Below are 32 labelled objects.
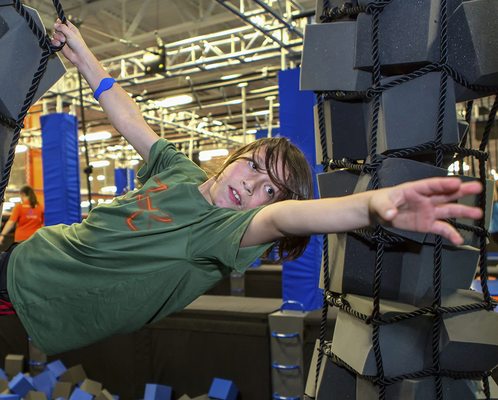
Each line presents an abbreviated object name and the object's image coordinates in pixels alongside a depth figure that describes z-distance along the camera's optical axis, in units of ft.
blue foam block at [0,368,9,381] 12.16
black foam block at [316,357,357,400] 3.81
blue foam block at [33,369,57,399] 11.86
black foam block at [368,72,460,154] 3.29
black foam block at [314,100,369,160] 3.75
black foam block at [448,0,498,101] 3.19
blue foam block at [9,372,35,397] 11.46
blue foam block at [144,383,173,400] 10.11
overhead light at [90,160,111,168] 44.74
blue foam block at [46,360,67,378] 12.05
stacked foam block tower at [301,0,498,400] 3.25
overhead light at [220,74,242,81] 26.62
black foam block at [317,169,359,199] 3.74
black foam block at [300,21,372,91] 3.48
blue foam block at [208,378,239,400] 9.43
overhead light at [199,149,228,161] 33.14
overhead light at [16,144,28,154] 36.06
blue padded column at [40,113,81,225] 17.90
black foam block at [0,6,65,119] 3.12
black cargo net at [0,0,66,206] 3.15
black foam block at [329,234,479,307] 3.47
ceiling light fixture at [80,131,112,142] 30.25
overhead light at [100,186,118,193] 47.78
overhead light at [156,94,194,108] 24.94
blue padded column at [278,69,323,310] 10.83
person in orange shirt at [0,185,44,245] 19.01
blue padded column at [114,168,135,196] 32.86
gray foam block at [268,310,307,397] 9.35
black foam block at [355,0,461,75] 3.22
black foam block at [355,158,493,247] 3.20
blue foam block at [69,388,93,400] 10.73
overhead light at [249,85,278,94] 30.88
